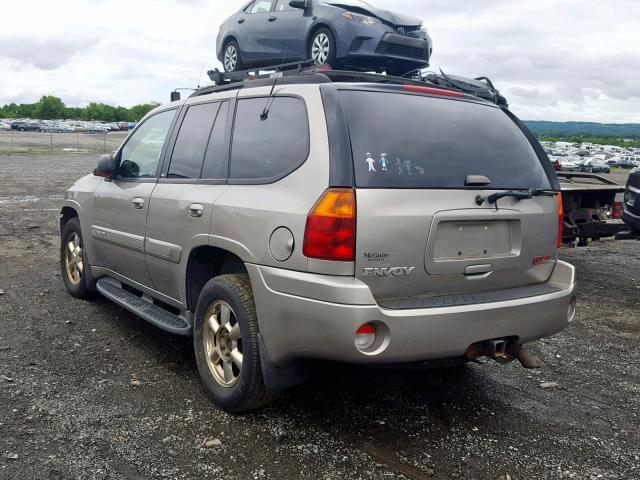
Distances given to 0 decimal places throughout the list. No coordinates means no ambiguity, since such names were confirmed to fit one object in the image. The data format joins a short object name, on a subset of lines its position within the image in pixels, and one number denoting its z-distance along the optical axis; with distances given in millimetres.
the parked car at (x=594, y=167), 46219
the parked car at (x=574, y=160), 46781
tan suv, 3068
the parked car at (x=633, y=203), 6953
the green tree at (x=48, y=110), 148875
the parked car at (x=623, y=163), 64938
